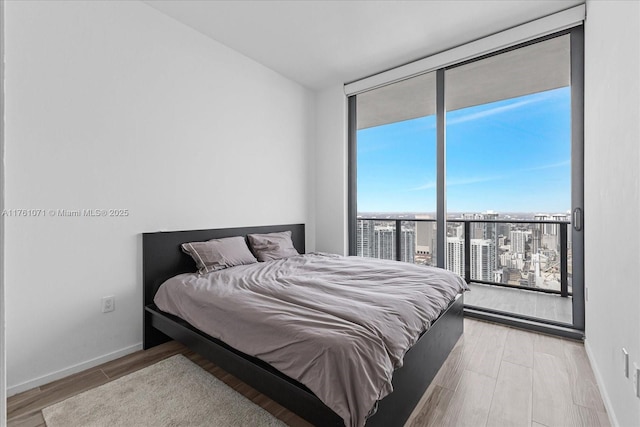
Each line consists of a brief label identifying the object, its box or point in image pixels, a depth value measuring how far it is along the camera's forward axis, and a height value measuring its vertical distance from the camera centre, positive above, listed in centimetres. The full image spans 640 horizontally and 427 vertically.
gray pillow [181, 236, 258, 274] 264 -37
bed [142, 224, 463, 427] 135 -82
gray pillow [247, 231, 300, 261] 318 -36
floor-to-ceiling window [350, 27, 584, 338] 300 +46
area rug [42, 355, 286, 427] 160 -110
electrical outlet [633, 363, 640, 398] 119 -67
